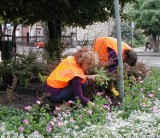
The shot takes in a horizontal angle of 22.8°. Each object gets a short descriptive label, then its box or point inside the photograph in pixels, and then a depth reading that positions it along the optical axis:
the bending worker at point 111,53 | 6.24
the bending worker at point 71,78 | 5.07
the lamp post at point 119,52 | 5.32
